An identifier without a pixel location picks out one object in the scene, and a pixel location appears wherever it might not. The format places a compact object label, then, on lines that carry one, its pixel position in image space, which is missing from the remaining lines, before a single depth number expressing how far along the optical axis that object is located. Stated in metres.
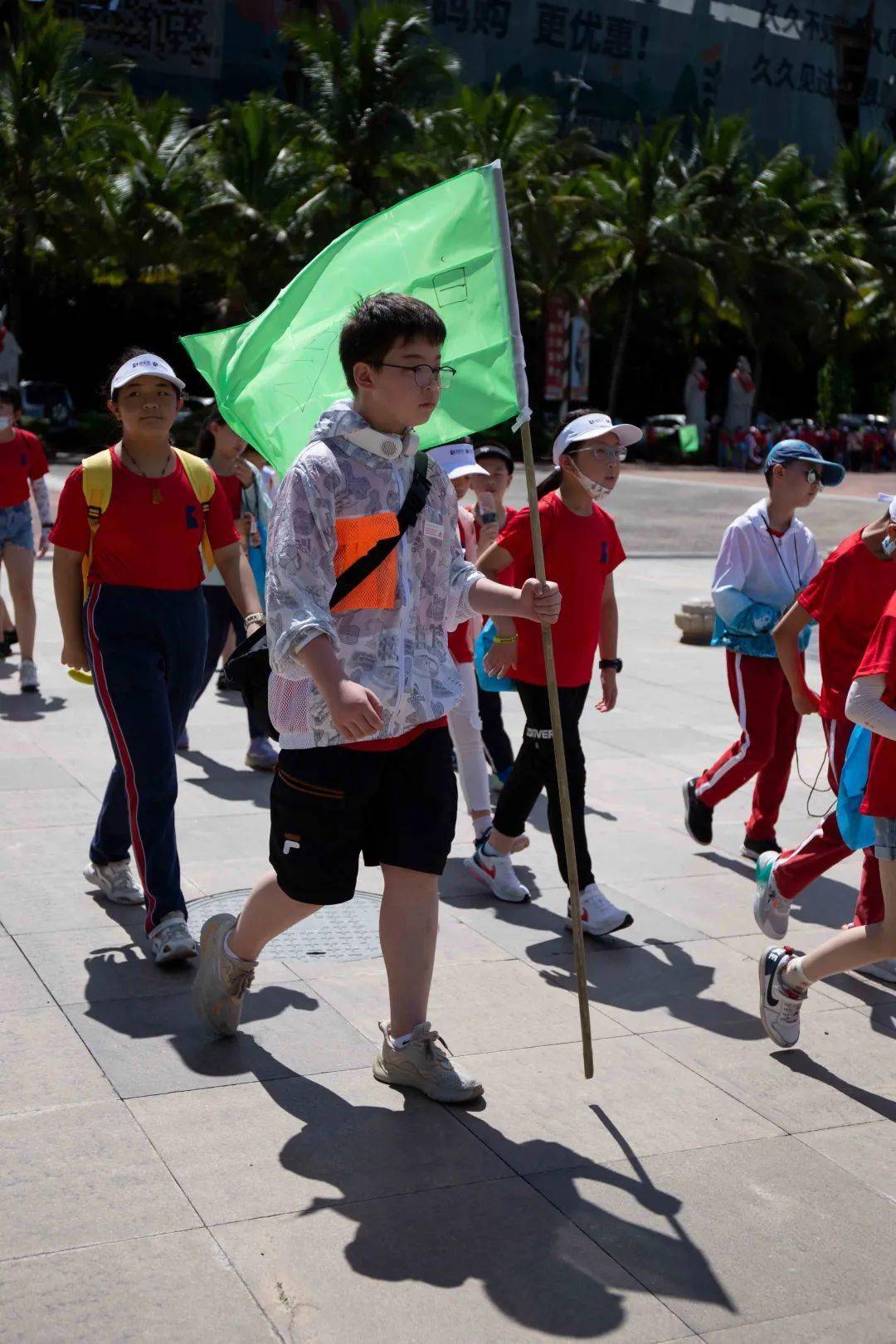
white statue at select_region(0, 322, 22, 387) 30.92
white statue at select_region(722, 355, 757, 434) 39.22
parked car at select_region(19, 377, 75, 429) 33.66
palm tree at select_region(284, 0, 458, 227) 34.56
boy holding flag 3.68
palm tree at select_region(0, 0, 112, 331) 33.06
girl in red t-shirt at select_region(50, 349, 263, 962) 4.94
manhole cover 5.18
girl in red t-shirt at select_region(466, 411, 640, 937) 5.38
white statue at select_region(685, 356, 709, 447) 39.41
